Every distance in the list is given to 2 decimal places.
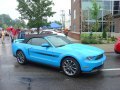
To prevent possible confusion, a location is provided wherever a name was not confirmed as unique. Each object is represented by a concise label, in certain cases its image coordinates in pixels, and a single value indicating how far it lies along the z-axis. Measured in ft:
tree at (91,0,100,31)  37.89
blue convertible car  11.69
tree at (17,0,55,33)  40.57
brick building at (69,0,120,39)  51.44
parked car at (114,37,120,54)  19.20
